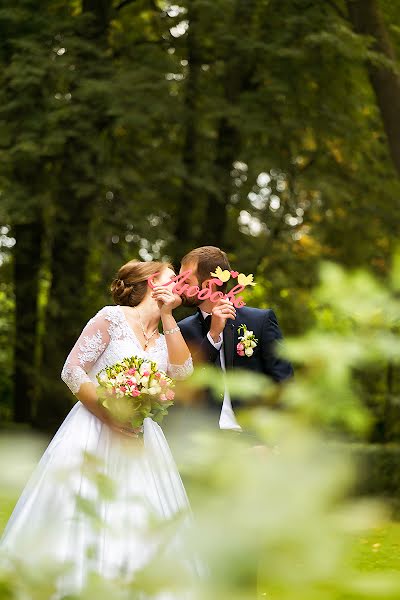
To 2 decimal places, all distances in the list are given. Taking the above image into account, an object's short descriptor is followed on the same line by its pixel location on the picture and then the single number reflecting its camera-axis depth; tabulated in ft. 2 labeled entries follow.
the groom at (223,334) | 14.67
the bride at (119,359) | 15.33
